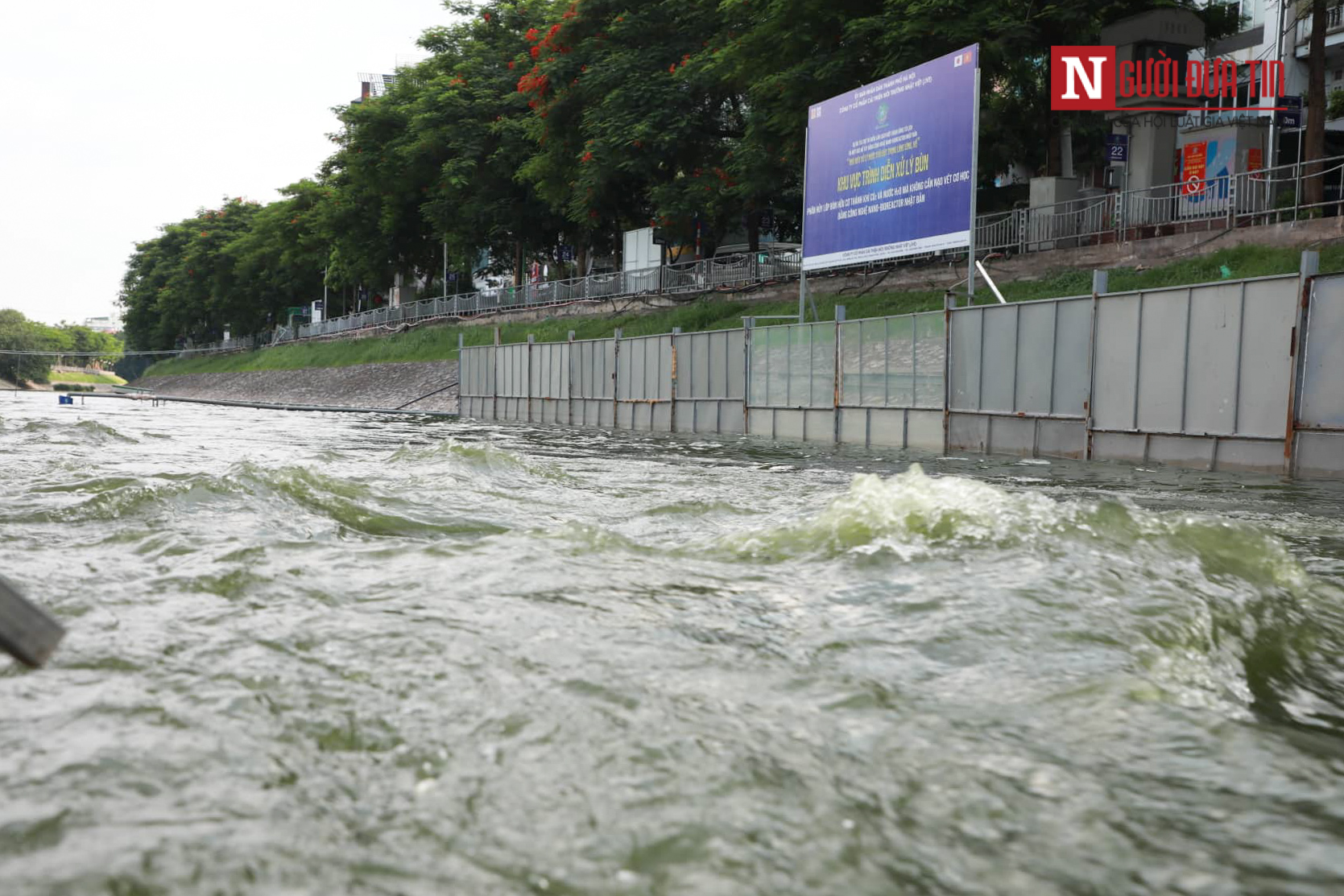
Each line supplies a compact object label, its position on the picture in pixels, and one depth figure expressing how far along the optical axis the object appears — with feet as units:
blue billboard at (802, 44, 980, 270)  76.28
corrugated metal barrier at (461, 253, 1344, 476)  53.11
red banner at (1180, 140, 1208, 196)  114.52
